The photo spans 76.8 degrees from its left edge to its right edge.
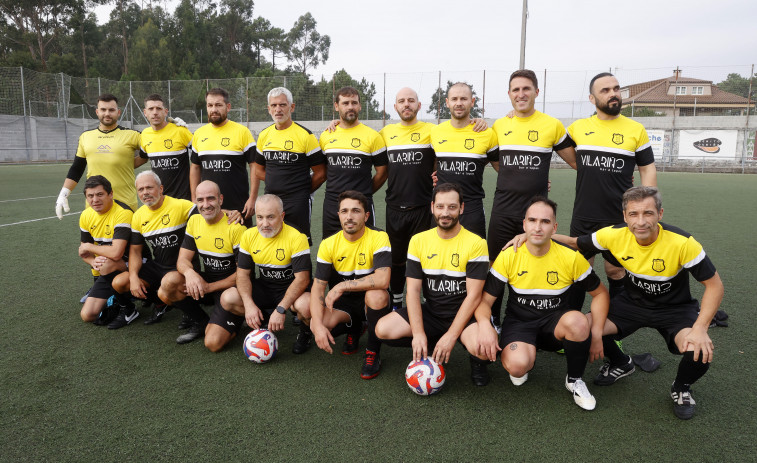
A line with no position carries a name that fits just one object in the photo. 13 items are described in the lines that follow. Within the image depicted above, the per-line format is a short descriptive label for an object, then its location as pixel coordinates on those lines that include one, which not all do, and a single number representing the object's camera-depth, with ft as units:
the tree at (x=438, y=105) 91.17
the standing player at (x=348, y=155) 14.05
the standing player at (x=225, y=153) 15.12
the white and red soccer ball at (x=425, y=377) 9.66
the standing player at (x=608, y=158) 12.41
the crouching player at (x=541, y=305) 9.66
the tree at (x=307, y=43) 218.18
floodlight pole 43.19
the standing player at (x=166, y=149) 16.11
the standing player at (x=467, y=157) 12.86
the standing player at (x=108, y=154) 16.56
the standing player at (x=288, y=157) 14.51
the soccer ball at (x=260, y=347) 11.15
